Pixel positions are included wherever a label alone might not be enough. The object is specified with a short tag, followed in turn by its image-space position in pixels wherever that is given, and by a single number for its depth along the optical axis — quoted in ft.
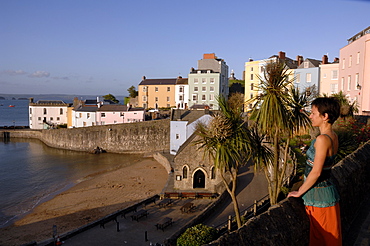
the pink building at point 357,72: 101.55
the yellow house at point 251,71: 202.30
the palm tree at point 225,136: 37.52
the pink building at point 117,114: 206.39
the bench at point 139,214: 66.94
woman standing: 15.42
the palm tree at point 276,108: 35.96
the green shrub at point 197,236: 41.16
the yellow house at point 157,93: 255.29
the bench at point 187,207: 71.46
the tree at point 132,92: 306.59
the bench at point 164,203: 77.05
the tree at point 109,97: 336.16
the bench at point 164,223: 61.82
